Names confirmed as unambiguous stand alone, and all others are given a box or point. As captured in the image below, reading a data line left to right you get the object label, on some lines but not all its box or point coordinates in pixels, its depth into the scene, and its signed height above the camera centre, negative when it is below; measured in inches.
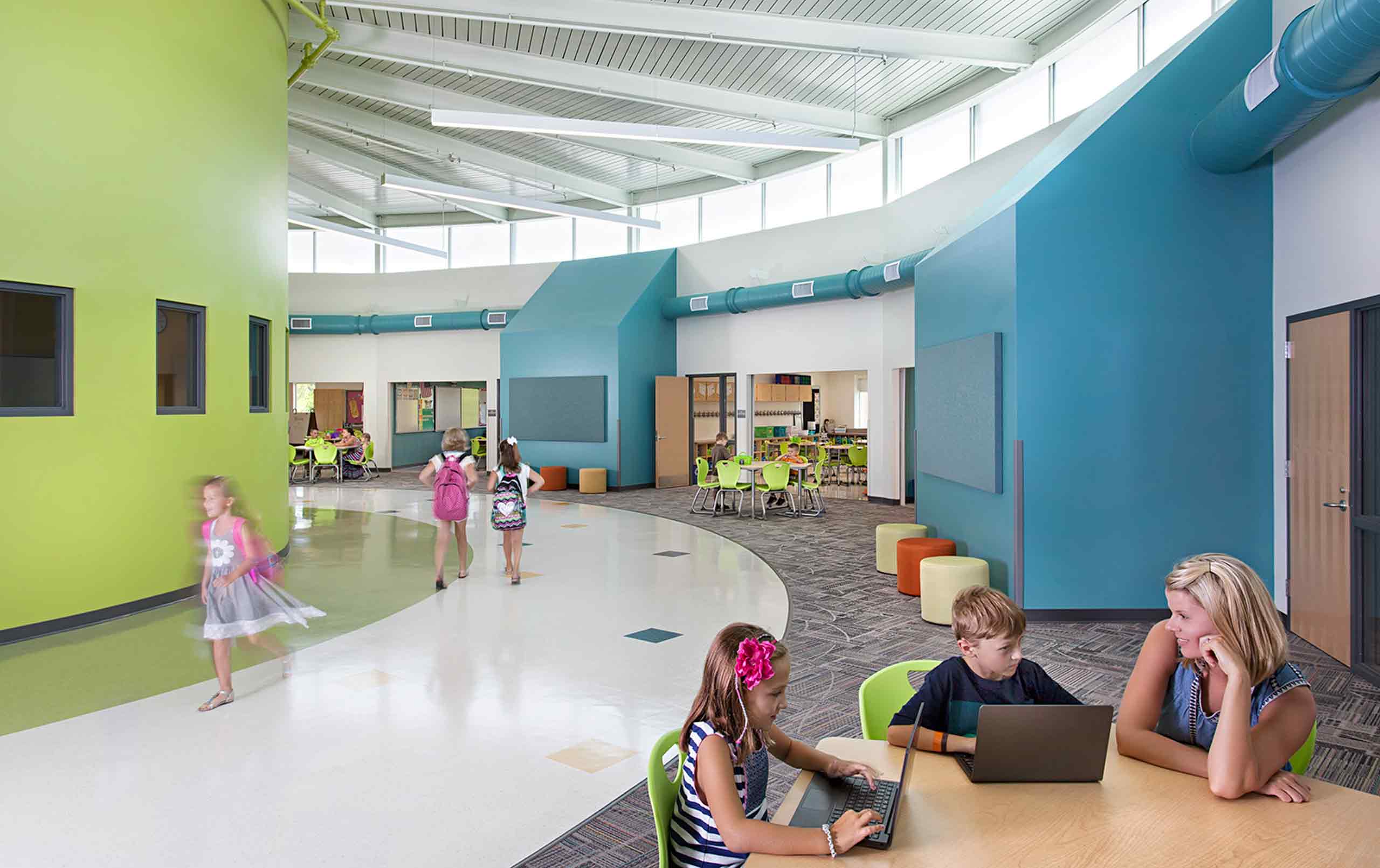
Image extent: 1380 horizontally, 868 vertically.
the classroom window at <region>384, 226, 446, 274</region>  708.7 +145.3
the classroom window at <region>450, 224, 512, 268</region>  693.9 +148.5
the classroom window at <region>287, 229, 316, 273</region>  730.8 +150.5
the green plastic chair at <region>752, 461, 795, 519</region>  430.9 -26.1
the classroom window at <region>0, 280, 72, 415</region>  204.4 +17.9
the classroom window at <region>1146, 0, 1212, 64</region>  301.7 +149.0
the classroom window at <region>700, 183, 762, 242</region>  578.9 +148.2
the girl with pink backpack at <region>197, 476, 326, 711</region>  154.3 -29.0
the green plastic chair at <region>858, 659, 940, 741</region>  90.9 -29.9
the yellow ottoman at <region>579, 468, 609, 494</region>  556.4 -37.3
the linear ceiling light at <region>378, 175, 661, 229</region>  437.4 +123.1
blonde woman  66.9 -23.3
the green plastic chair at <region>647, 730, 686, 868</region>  69.2 -31.2
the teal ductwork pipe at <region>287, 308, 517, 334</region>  661.9 +81.5
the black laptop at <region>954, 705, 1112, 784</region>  66.6 -25.5
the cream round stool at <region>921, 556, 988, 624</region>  220.5 -41.3
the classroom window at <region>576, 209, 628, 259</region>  641.0 +142.6
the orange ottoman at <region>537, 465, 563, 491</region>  577.9 -36.8
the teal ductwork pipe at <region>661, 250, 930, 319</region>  427.2 +78.5
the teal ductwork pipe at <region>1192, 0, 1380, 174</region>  140.5 +65.7
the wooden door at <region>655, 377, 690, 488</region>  584.1 -5.5
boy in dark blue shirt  83.7 -25.7
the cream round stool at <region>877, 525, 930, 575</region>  288.7 -39.3
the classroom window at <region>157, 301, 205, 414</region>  244.4 +19.5
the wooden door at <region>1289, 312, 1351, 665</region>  182.4 -12.7
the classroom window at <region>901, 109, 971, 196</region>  442.6 +148.9
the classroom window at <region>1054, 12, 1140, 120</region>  339.3 +150.3
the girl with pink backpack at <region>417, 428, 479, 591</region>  265.7 -18.5
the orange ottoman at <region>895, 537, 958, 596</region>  257.0 -40.4
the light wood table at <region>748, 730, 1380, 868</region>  57.9 -29.5
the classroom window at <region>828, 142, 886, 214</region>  502.3 +147.7
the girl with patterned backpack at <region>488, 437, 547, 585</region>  267.6 -24.0
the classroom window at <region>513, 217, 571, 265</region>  669.3 +147.4
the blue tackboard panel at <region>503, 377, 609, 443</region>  571.5 +10.9
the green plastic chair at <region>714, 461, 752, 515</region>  436.8 -26.1
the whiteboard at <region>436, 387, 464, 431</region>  835.4 +16.7
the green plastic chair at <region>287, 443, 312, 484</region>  650.8 -28.4
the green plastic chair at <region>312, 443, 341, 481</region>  625.6 -22.1
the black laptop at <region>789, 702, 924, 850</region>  62.2 -30.1
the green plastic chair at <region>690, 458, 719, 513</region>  452.1 -32.5
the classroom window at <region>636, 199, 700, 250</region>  612.7 +145.3
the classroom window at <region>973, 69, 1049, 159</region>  391.5 +150.7
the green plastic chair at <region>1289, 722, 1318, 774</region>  77.5 -31.1
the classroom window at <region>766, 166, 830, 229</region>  537.0 +148.2
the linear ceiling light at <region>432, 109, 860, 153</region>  326.6 +118.1
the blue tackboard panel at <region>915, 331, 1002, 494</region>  234.5 +4.2
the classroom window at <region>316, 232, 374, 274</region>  725.3 +146.3
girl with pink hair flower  65.5 -26.6
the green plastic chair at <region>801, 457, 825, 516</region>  458.9 -40.1
